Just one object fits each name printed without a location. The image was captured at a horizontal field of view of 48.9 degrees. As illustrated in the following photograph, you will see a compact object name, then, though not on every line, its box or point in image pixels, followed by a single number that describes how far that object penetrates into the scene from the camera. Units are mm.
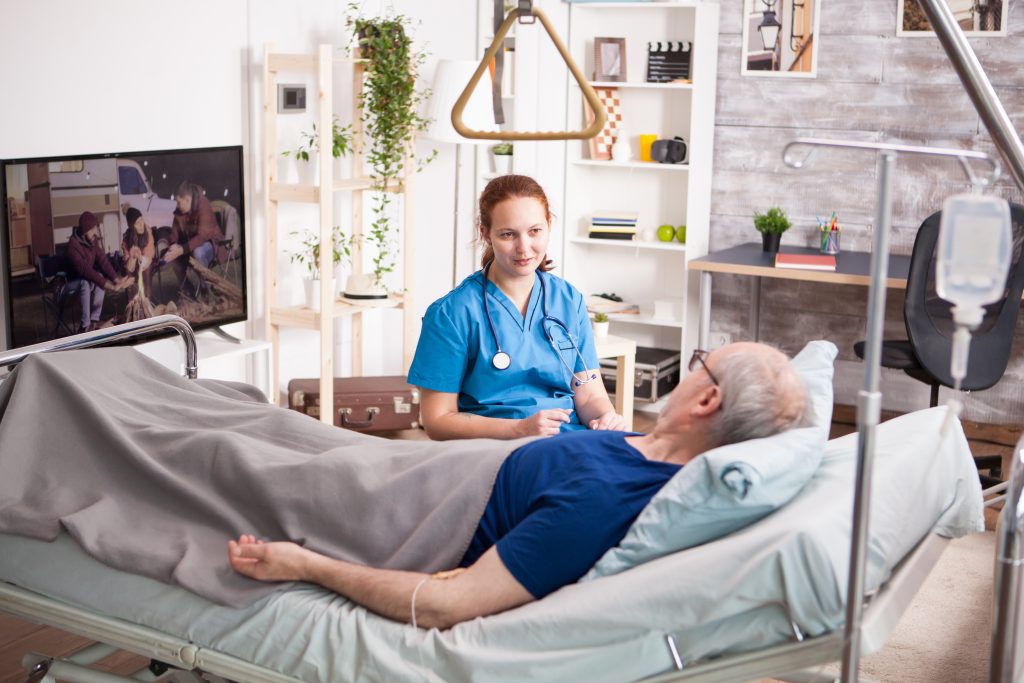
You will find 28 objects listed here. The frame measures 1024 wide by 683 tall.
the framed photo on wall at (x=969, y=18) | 4480
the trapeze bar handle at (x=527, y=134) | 2004
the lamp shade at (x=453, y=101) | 4547
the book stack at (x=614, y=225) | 5051
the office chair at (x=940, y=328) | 3793
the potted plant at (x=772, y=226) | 4699
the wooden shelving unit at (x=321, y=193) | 3930
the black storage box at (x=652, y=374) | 4887
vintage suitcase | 4234
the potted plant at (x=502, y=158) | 5125
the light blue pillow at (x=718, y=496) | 1543
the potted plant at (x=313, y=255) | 4349
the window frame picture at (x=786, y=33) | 4762
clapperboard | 4867
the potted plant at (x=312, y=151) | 4254
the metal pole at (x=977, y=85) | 1549
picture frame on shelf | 4965
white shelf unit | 4852
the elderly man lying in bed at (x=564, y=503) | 1640
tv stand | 3869
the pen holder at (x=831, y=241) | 4781
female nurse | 2486
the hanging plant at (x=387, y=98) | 4191
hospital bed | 1450
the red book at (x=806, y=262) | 4371
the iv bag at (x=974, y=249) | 1244
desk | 4270
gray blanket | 1827
